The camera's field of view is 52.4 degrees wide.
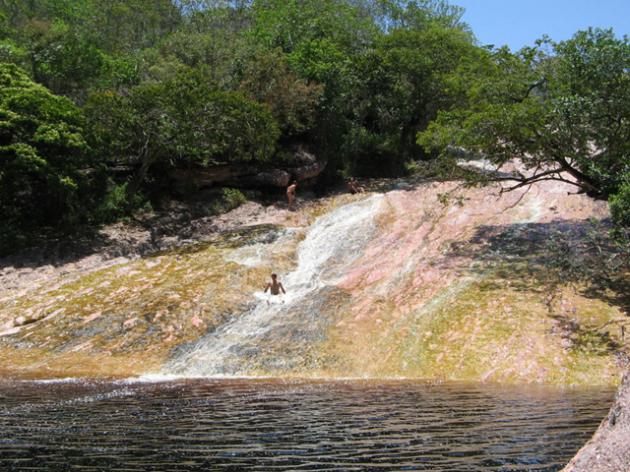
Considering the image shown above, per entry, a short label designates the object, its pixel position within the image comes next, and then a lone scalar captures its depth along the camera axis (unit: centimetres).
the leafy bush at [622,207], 1925
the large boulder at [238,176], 3862
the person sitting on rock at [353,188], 3722
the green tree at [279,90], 3912
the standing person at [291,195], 3664
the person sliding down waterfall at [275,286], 2405
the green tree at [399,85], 4316
